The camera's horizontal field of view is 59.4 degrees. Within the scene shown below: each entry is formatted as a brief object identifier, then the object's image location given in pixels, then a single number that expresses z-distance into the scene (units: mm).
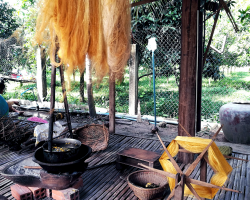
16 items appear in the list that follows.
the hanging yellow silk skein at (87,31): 2474
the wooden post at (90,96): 5699
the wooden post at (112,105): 4859
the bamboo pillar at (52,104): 2702
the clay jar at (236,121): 4523
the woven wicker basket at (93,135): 4326
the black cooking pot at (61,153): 2607
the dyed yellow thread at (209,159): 1980
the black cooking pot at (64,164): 2572
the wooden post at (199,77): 4516
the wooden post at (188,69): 3333
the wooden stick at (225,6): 3665
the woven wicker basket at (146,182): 2596
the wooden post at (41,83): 7899
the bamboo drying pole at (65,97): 2989
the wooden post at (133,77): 6496
